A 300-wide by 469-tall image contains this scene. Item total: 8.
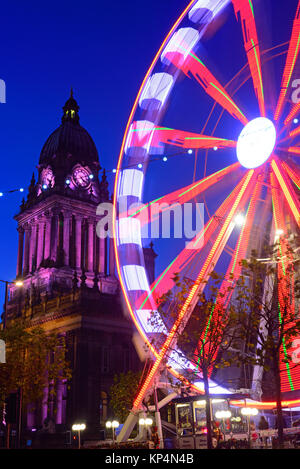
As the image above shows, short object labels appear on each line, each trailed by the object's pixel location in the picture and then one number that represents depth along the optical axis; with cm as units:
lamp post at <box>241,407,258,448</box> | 2933
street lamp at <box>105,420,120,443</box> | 4336
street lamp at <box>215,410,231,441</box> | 3092
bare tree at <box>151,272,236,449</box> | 2845
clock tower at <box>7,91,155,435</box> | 6419
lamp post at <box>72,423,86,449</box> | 4183
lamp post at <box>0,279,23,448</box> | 3485
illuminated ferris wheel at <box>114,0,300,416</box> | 2558
